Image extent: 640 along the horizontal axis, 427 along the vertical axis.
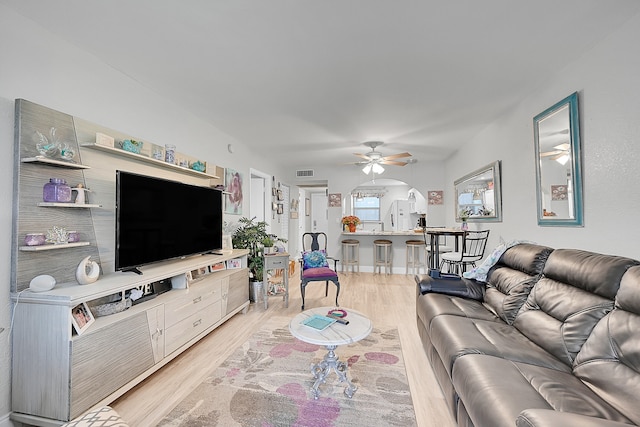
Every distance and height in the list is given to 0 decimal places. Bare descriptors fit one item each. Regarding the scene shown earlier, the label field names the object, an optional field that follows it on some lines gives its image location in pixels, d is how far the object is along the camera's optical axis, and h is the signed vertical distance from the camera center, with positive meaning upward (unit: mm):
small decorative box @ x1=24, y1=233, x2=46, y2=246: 1703 -109
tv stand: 1569 -807
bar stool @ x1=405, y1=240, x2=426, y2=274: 6004 -837
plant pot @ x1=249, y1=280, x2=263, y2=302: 4004 -1015
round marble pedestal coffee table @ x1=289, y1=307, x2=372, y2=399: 1886 -802
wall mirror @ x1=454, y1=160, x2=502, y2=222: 3648 +347
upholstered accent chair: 3785 -701
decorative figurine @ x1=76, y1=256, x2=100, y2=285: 1860 -346
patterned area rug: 1716 -1221
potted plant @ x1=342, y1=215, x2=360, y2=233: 6293 -73
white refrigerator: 8508 +74
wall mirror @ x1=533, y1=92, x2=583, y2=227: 2223 +461
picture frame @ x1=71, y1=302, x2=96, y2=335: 1637 -588
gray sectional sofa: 1157 -746
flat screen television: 2145 +3
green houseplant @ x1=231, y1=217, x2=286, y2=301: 4031 -361
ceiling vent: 6742 +1118
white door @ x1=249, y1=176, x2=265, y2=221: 5721 +458
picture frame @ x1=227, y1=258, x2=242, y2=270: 3559 -567
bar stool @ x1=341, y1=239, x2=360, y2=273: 6312 -791
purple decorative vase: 1812 +198
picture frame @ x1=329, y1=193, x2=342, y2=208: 6566 +447
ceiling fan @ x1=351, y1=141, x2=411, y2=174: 4528 +1004
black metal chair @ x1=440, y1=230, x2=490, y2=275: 3932 -533
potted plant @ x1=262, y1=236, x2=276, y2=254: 4117 -346
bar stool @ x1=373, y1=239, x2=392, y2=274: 6129 -829
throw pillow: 4176 -609
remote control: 2116 -780
